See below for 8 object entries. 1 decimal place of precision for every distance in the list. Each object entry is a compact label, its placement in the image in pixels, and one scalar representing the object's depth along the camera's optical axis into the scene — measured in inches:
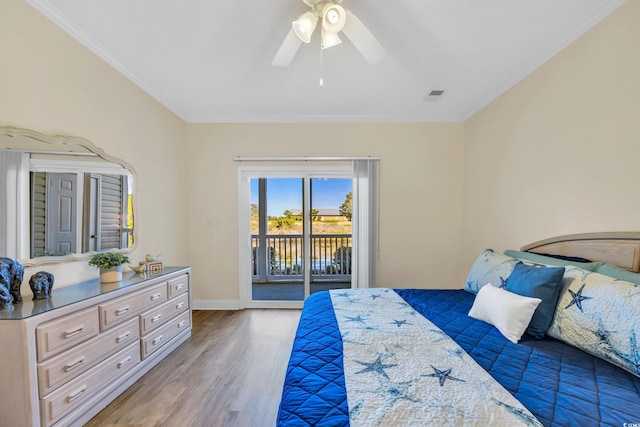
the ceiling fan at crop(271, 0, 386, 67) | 59.8
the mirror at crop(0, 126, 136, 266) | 61.5
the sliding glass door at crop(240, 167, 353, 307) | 141.9
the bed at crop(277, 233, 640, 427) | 34.6
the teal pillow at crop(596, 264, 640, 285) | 52.7
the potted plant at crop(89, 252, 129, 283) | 78.1
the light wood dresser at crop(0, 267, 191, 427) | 51.1
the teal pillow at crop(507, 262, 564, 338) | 56.9
